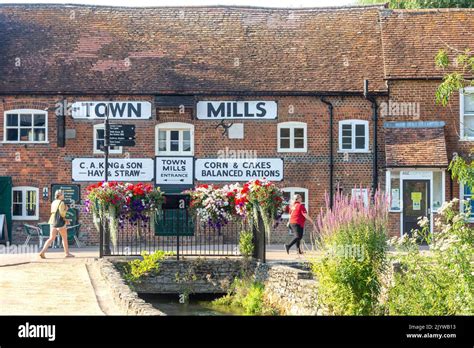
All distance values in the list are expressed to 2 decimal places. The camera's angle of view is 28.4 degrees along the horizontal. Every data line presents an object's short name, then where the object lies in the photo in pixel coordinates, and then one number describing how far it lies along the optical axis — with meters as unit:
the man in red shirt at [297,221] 23.94
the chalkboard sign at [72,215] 29.19
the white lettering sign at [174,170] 30.08
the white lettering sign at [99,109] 30.06
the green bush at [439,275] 12.87
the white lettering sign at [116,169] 30.02
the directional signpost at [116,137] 25.06
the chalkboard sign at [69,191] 29.88
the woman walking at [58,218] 22.42
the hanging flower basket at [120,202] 21.58
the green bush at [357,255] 15.17
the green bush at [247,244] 22.31
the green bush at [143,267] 21.02
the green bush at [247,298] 19.50
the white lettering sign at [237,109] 30.19
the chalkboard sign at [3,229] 28.33
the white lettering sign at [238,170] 30.14
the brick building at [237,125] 29.91
